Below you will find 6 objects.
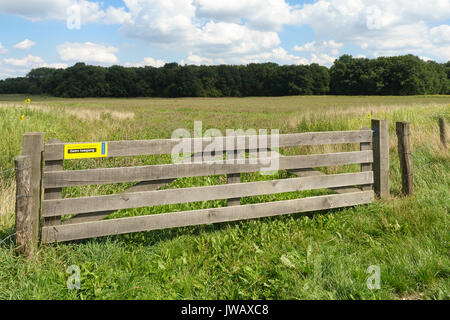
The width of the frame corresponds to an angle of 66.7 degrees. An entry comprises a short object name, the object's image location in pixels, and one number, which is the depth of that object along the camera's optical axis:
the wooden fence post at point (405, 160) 5.81
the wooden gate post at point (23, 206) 3.70
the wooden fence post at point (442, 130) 8.95
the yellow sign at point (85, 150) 4.09
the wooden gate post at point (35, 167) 3.92
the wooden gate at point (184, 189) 4.05
